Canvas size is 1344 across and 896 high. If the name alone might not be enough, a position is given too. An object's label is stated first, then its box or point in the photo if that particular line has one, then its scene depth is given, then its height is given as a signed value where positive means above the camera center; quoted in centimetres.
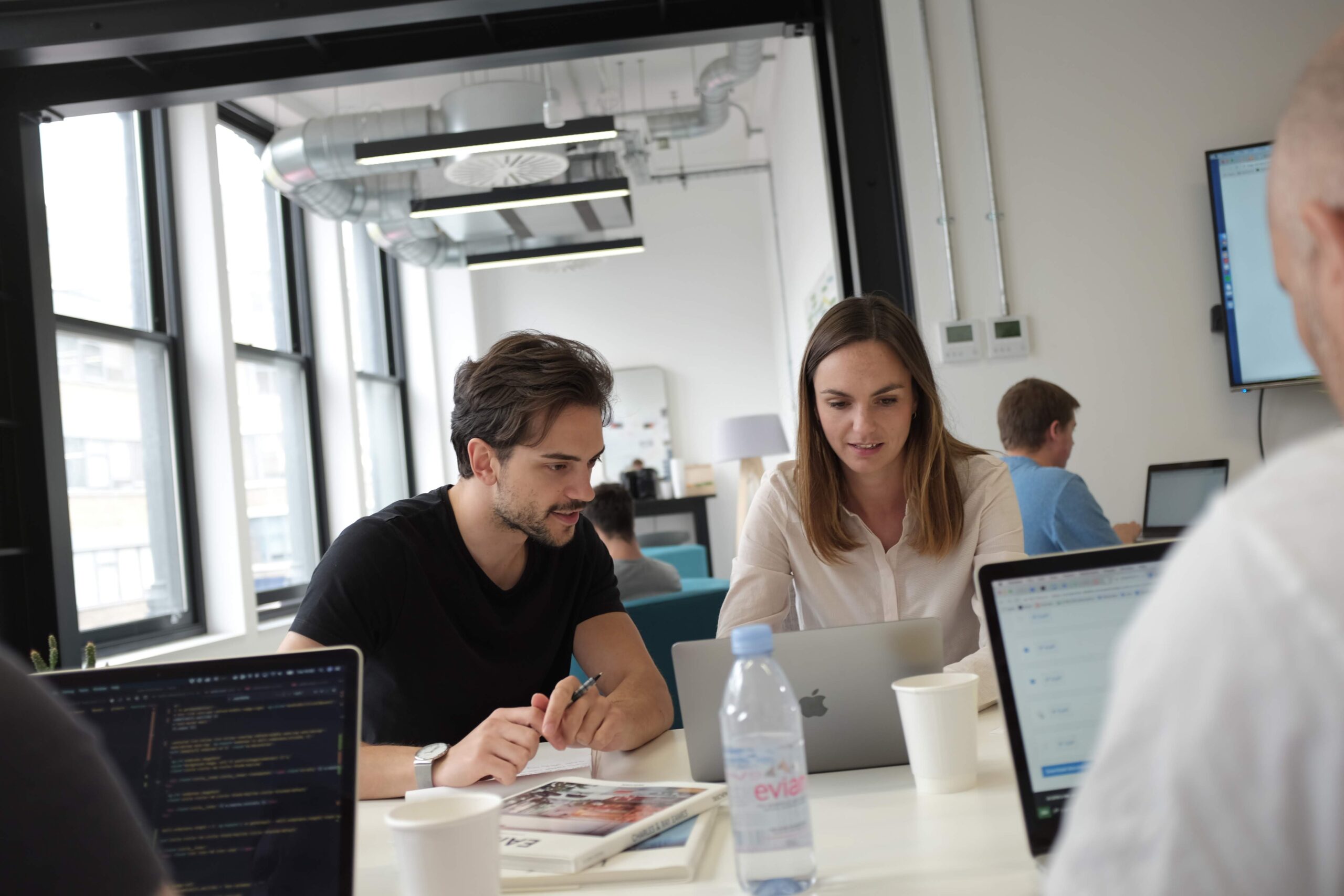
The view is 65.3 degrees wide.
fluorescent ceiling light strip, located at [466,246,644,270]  665 +156
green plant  280 -30
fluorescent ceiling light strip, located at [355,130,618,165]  462 +161
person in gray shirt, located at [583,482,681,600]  358 -19
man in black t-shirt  172 -12
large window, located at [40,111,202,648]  429 +73
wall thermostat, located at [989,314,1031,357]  316 +37
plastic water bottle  94 -29
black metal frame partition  312 +148
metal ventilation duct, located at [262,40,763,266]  530 +197
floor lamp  641 +27
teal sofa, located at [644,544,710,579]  603 -39
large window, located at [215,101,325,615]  575 +90
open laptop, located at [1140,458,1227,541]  303 -15
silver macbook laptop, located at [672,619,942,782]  130 -25
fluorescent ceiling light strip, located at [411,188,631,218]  548 +159
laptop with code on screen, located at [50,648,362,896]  95 -21
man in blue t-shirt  289 -5
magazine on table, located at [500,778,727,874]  106 -35
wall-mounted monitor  307 +46
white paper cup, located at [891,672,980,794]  120 -30
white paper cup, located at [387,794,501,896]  93 -30
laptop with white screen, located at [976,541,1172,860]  96 -18
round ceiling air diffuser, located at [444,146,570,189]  522 +174
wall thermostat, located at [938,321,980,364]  314 +37
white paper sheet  147 -37
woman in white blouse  195 -7
